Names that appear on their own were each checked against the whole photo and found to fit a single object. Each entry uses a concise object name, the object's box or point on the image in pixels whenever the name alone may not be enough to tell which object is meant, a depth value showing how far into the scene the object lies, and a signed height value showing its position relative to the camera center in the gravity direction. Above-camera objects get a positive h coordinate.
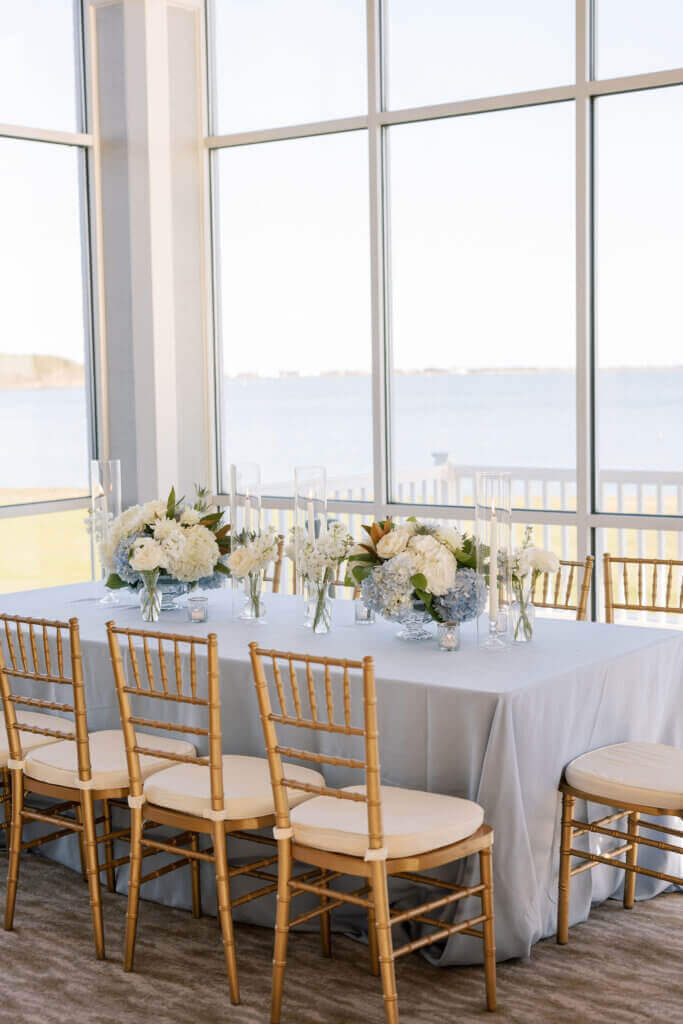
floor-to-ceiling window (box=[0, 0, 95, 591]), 6.41 +0.50
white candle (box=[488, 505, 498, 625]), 3.71 -0.52
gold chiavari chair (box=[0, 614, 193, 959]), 3.57 -1.03
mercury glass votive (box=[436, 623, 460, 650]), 3.77 -0.69
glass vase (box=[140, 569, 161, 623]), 4.35 -0.68
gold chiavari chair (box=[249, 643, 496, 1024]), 2.95 -1.01
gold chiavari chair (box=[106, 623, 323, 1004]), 3.28 -1.01
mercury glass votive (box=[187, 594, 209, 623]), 4.38 -0.71
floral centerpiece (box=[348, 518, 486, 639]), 3.70 -0.50
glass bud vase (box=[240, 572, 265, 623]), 4.29 -0.66
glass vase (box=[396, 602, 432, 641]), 3.89 -0.69
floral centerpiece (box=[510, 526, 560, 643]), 3.75 -0.53
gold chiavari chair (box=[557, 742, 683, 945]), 3.30 -1.01
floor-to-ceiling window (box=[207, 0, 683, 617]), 5.54 +0.64
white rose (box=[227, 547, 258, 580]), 4.18 -0.52
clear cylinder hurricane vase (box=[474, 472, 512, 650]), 3.71 -0.39
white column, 6.49 +0.89
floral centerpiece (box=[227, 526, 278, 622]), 4.18 -0.51
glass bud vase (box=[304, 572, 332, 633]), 4.08 -0.65
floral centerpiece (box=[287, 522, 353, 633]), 3.93 -0.50
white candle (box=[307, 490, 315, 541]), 3.99 -0.38
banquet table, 3.34 -0.88
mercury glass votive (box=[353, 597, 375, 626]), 4.26 -0.71
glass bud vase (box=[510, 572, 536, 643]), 3.84 -0.64
